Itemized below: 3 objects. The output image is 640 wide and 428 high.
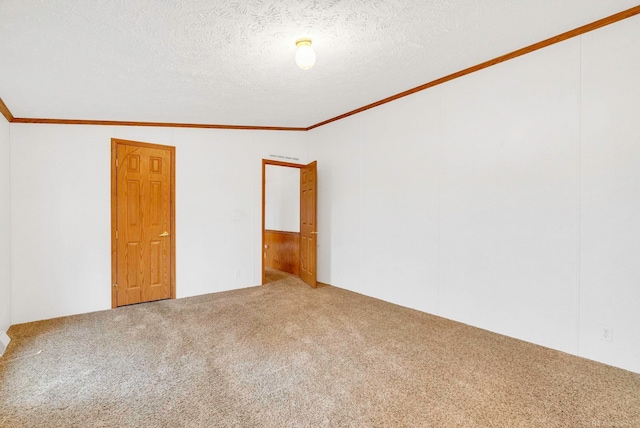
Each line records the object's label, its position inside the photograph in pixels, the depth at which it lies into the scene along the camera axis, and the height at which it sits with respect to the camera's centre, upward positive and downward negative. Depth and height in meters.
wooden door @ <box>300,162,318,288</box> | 5.13 -0.20
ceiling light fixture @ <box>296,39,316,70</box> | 2.51 +1.30
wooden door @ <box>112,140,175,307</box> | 4.20 -0.17
